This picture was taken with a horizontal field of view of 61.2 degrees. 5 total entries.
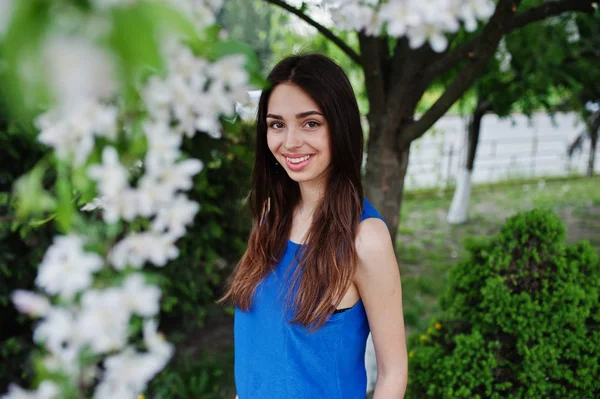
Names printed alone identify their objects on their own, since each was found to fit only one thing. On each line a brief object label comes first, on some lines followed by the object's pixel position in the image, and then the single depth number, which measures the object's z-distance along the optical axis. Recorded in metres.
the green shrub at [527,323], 2.09
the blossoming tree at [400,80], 2.24
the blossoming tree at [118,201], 0.51
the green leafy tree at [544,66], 3.75
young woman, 1.48
